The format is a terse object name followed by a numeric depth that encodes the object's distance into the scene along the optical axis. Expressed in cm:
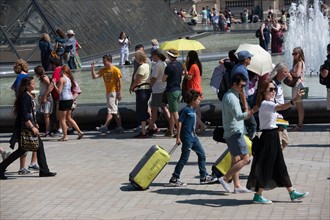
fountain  2889
